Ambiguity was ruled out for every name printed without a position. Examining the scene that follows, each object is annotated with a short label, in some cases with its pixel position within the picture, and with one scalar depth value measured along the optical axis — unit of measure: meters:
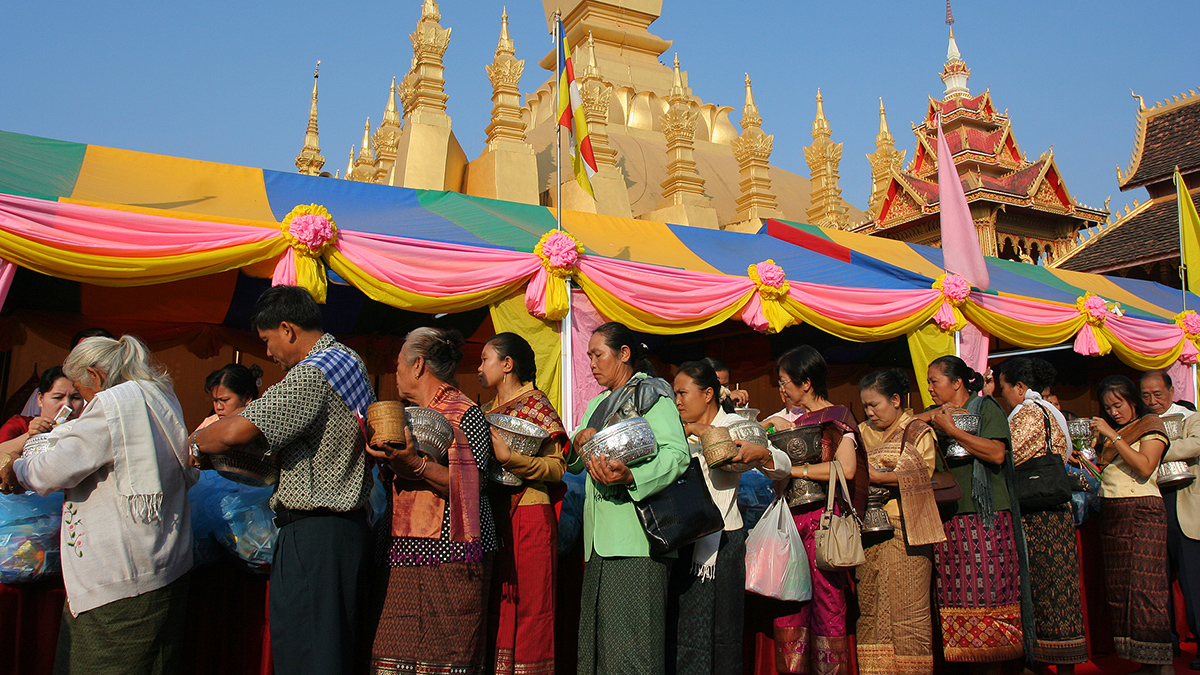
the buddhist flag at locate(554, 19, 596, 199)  5.43
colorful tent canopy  4.26
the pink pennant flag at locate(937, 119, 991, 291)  6.69
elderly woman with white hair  2.32
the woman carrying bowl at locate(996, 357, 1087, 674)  3.83
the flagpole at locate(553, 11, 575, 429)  5.20
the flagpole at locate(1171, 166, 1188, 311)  7.69
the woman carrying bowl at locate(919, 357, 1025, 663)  3.45
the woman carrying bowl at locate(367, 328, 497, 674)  2.42
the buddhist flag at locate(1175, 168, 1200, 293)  7.75
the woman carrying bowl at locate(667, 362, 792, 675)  2.87
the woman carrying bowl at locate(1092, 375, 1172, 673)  4.14
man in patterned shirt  2.30
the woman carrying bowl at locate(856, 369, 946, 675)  3.30
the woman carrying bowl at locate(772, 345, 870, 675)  3.27
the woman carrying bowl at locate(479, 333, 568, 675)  2.90
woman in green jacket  2.57
